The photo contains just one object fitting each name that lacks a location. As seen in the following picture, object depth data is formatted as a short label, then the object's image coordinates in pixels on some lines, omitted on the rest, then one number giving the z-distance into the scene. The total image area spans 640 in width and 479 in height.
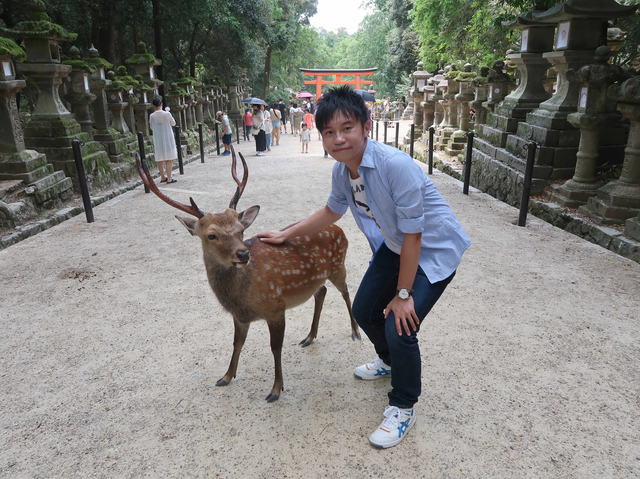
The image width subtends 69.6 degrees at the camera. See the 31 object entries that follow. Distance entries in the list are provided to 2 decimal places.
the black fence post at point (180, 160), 9.84
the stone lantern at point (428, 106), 13.12
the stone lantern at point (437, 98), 12.36
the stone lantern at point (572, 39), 5.91
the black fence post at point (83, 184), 6.05
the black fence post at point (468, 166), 7.16
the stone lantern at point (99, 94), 8.95
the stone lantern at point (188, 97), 14.69
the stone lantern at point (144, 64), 11.70
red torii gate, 36.00
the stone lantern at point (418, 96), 14.52
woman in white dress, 8.38
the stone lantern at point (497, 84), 8.66
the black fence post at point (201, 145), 11.46
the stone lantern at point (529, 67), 7.38
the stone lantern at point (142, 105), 11.03
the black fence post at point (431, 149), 9.01
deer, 2.30
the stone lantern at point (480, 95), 9.29
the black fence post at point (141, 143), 7.56
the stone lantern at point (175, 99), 13.81
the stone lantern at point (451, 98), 10.87
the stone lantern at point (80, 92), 8.25
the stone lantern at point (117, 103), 9.76
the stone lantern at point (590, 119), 5.40
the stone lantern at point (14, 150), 6.07
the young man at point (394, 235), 1.94
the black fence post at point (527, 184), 5.52
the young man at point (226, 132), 13.67
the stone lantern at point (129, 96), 10.36
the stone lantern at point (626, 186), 4.73
